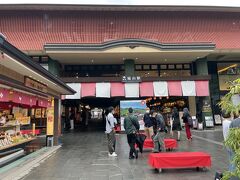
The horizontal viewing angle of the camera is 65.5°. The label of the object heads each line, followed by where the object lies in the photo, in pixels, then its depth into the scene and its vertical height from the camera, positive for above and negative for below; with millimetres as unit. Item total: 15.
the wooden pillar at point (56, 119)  10996 -374
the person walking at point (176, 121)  11535 -732
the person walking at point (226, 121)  4615 -330
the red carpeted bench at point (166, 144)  8535 -1570
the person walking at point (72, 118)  20147 -634
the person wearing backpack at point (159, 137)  7793 -1169
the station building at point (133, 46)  16979 +5636
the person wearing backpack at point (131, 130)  7321 -757
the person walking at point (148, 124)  9025 -677
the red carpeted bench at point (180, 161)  5643 -1565
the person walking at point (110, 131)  7908 -836
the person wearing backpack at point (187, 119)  11435 -615
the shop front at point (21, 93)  5447 +937
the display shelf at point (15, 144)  7651 -1370
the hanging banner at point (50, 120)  10775 -414
